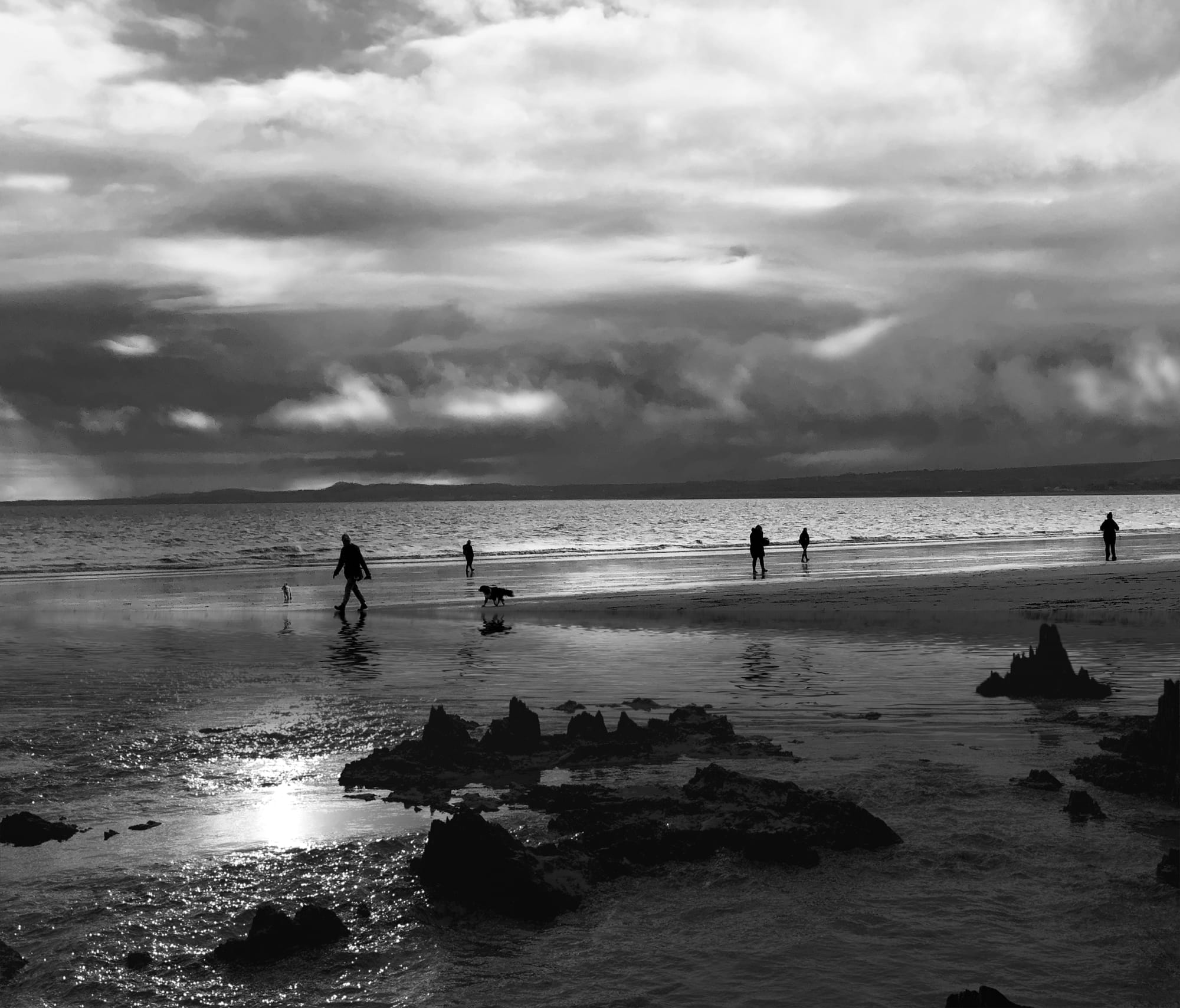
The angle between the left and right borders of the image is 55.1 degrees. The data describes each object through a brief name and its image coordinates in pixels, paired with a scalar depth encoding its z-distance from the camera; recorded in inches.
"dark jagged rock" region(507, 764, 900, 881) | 336.8
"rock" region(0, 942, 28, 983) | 258.2
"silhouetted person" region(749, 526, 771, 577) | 1796.3
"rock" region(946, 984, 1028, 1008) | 226.8
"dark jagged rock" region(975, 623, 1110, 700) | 611.5
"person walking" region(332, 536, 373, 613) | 1300.4
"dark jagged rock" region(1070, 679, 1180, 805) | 401.1
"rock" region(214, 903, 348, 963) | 268.2
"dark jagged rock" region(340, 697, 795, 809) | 431.8
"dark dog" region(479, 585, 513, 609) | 1312.7
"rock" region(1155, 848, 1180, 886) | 305.3
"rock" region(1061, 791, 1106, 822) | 367.6
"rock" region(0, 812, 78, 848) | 358.6
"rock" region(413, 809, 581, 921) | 299.4
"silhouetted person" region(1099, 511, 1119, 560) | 1994.3
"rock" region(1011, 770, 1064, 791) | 403.5
